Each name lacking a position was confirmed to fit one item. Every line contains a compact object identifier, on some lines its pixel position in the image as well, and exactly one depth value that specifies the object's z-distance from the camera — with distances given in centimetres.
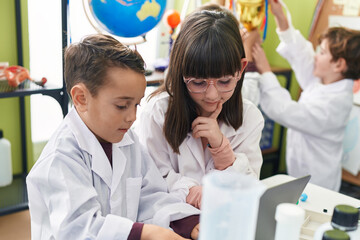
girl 115
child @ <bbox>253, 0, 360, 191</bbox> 214
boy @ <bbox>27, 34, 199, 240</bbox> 89
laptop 75
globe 148
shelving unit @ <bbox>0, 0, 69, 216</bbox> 163
